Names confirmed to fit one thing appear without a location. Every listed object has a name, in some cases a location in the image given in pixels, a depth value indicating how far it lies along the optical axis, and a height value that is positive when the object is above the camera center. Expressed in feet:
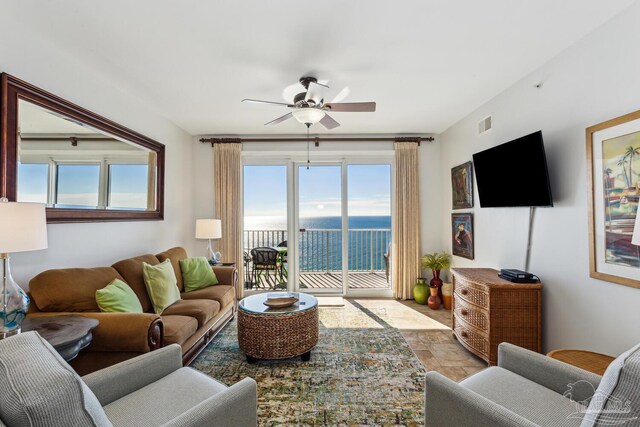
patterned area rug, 6.23 -4.20
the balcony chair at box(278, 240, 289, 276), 15.66 -2.13
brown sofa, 6.08 -2.33
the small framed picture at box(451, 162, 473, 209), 12.06 +1.42
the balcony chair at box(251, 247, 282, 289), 15.20 -2.32
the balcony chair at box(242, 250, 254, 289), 15.76 -2.92
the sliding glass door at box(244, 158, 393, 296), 15.52 +0.52
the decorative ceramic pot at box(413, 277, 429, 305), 14.02 -3.57
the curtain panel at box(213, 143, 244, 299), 14.84 +1.09
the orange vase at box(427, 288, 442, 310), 13.31 -3.81
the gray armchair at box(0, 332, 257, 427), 2.26 -2.37
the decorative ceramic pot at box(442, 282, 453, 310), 12.99 -3.48
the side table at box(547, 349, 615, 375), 5.48 -2.82
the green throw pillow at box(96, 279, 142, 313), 6.84 -1.94
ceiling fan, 8.57 +3.44
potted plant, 13.62 -2.23
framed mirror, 6.42 +1.67
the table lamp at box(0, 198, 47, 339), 4.68 -0.35
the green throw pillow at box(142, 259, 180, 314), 8.60 -2.03
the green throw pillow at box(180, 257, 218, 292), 10.87 -2.10
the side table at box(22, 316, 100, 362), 4.83 -2.00
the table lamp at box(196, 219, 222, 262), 13.17 -0.45
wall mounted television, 7.74 +1.32
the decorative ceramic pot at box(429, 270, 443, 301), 13.65 -3.03
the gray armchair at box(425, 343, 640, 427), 3.30 -2.61
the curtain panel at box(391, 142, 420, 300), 14.80 -0.19
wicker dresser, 7.89 -2.67
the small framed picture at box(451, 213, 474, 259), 12.20 -0.74
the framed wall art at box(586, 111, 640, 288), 5.87 +0.45
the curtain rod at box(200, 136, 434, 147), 14.84 +4.09
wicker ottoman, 8.05 -3.19
